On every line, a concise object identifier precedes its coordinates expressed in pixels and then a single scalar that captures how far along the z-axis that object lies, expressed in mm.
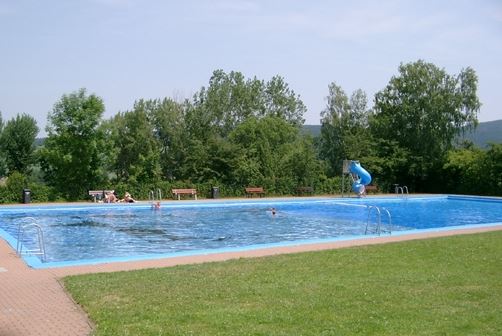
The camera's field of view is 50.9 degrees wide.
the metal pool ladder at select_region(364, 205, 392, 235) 14591
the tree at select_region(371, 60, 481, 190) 36188
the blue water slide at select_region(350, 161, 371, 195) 29875
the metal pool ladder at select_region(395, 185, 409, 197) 32922
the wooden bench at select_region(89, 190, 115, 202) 25234
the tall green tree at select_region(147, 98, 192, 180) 31625
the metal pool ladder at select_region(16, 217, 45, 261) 10995
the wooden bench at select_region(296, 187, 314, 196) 31109
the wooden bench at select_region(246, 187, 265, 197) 29344
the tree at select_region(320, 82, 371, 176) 37459
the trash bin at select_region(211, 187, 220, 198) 28567
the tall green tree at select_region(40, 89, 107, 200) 25016
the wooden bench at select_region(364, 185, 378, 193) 32738
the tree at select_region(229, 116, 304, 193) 30500
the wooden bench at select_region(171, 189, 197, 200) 27438
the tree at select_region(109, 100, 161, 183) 30453
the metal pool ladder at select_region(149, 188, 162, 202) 26812
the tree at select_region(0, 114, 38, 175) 29141
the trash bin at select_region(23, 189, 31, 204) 23938
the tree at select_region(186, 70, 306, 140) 32844
